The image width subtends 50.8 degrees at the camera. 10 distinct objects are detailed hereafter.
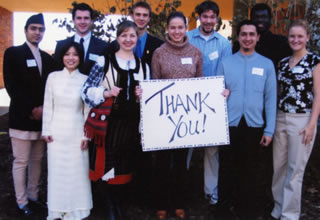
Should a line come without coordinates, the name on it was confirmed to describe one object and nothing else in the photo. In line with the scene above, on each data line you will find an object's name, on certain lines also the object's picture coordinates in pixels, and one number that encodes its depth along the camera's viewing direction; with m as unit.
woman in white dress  3.39
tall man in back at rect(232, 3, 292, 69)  3.99
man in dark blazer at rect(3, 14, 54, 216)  3.75
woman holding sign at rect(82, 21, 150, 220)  3.28
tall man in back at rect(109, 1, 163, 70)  3.89
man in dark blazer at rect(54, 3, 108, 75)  3.87
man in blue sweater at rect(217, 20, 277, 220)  3.59
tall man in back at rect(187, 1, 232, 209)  3.97
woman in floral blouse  3.47
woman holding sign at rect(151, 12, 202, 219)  3.58
